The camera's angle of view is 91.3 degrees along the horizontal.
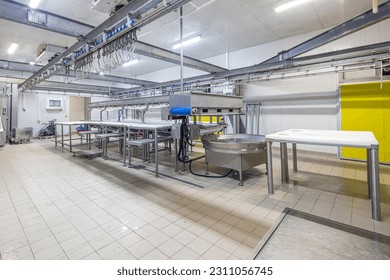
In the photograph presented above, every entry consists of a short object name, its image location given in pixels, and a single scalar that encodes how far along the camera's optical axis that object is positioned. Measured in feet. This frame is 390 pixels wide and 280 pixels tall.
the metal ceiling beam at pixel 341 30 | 8.91
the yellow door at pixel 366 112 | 13.26
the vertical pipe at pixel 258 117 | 19.54
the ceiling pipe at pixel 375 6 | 4.69
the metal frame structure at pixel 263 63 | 8.56
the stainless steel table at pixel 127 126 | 11.91
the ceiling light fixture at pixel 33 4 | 9.33
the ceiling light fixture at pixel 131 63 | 23.59
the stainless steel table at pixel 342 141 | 6.15
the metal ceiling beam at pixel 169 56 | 14.65
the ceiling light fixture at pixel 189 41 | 16.96
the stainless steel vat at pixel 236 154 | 9.78
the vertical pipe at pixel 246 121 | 20.58
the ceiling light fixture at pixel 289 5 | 11.93
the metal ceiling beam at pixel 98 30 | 7.63
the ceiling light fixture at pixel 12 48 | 17.49
